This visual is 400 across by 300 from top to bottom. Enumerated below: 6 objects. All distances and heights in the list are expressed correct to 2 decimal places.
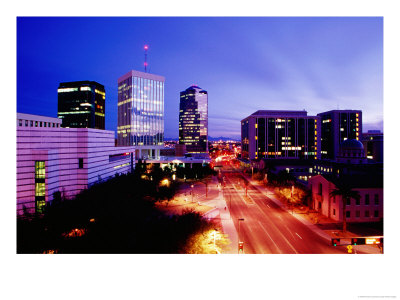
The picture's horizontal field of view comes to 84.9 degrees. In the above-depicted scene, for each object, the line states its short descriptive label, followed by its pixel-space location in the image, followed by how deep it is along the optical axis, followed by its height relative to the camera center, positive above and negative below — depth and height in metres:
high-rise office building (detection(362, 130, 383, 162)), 85.46 +1.65
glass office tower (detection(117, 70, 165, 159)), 84.12 +15.56
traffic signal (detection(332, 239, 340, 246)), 16.14 -6.75
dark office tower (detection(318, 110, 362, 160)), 97.75 +11.14
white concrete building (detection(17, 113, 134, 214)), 28.80 -1.72
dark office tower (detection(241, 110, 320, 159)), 90.19 +5.75
